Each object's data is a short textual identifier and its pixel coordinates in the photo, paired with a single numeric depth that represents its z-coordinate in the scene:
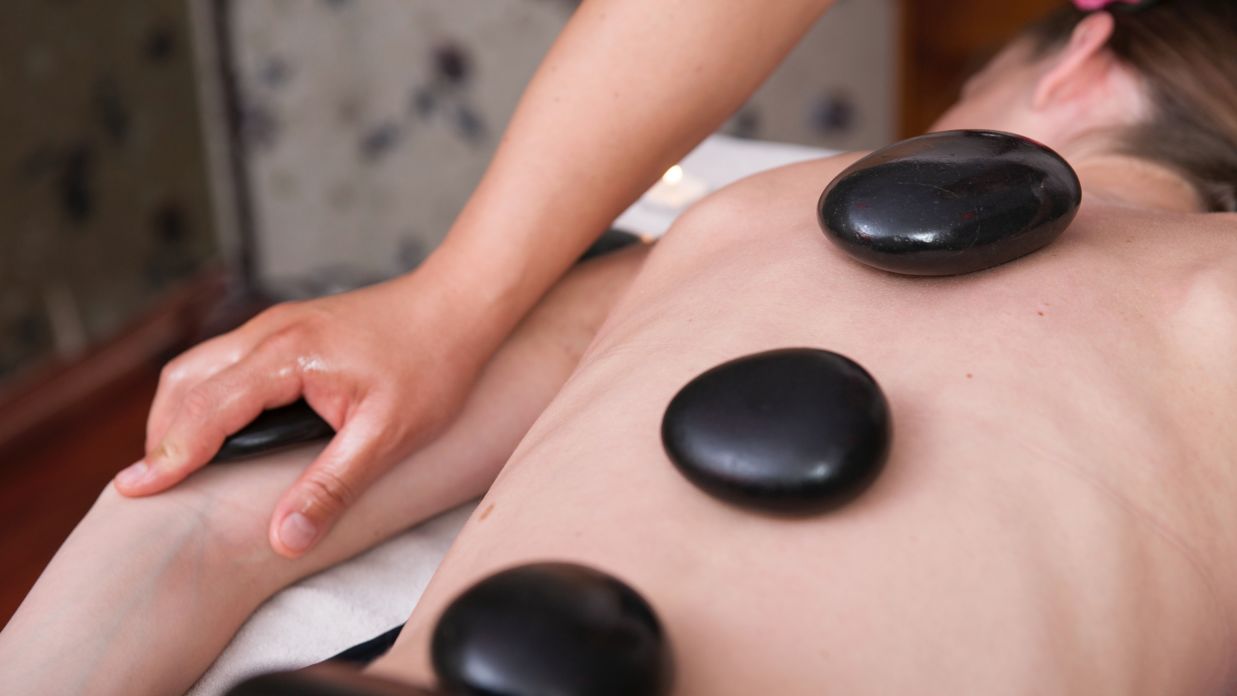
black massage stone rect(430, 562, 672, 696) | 0.41
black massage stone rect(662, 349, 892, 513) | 0.51
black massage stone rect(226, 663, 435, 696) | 0.39
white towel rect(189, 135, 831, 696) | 0.82
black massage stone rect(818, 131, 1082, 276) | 0.63
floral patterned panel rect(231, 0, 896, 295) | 2.58
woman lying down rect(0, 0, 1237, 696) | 0.51
